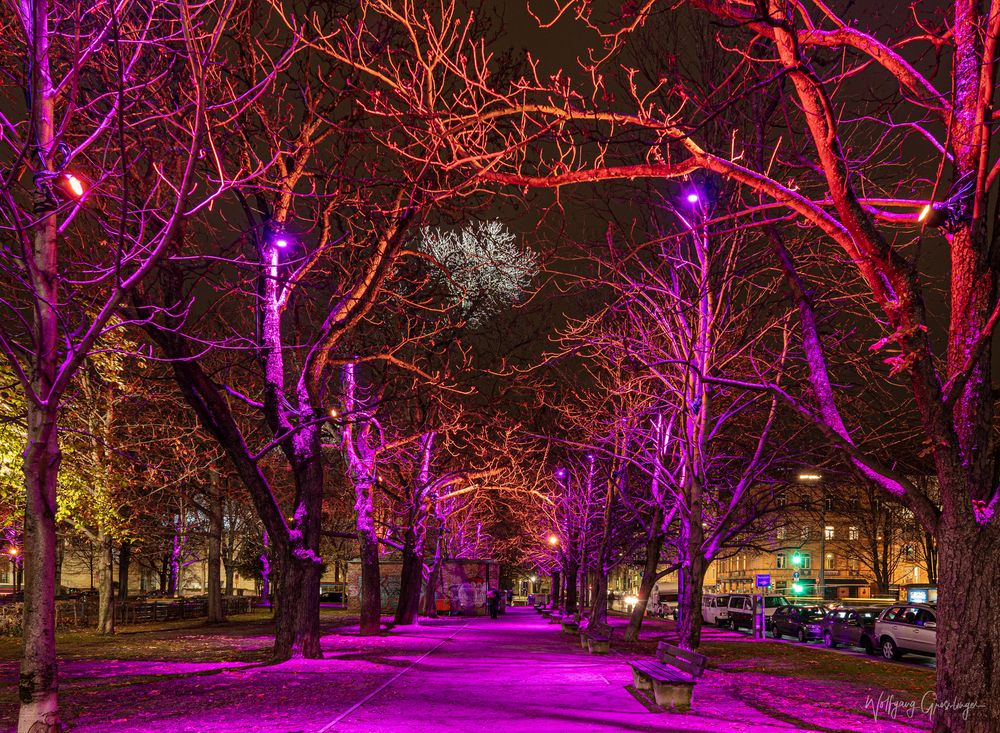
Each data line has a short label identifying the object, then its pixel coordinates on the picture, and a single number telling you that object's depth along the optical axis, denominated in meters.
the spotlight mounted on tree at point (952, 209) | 7.10
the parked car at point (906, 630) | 25.97
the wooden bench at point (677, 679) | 11.06
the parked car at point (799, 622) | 37.31
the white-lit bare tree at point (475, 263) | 25.77
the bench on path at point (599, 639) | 21.80
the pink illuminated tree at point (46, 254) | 7.64
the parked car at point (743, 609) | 45.12
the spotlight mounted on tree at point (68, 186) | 8.34
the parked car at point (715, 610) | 47.62
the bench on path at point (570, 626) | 34.30
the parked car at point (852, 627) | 29.97
